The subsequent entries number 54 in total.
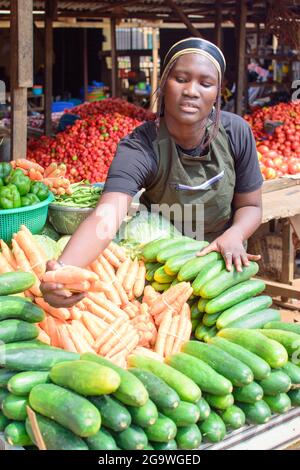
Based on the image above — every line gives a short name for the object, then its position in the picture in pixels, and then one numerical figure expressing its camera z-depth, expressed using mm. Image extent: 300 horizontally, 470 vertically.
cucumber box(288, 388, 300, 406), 2361
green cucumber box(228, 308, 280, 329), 2559
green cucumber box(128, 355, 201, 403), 2098
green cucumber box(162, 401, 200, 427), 2051
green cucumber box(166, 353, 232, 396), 2146
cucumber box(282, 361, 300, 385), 2328
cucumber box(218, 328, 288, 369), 2281
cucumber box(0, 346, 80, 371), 2150
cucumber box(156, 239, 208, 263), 2834
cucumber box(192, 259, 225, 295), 2645
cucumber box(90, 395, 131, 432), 1940
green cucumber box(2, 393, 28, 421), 2047
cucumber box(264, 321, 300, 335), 2520
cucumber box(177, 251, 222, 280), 2715
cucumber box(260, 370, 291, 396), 2262
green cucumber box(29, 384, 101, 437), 1883
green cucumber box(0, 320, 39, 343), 2299
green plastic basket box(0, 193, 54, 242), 3332
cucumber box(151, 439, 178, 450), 2039
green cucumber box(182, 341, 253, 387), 2184
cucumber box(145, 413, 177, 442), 2002
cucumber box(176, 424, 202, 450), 2059
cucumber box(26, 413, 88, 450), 1923
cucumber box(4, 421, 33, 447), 2023
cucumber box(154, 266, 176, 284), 2840
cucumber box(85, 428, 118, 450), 1936
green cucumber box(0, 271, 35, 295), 2494
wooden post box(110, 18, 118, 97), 10844
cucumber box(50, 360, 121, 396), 1964
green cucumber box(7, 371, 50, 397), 2064
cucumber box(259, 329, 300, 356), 2375
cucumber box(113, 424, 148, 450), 1963
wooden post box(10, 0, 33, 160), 4445
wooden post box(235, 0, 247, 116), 9008
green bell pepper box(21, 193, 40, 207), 3436
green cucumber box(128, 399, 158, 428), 1985
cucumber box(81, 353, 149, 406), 1972
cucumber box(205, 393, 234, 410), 2170
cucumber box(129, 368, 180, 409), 2033
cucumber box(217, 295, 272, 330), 2570
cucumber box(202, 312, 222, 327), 2635
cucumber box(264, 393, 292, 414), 2285
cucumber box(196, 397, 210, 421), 2111
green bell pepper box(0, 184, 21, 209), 3379
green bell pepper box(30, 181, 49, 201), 3582
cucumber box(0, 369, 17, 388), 2162
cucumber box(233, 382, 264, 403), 2211
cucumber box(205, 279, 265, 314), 2605
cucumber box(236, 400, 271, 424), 2225
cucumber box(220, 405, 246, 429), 2176
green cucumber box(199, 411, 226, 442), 2119
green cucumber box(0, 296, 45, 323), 2379
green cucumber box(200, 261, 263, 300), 2619
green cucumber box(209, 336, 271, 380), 2223
